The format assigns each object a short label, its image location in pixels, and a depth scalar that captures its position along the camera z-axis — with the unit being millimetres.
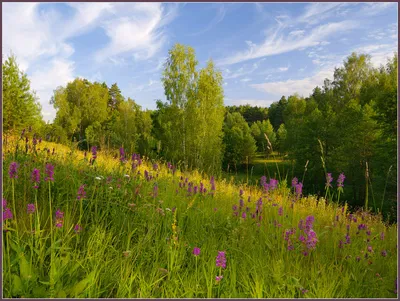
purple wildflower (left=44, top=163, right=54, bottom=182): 2105
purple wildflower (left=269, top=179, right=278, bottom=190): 3160
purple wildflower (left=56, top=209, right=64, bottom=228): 1901
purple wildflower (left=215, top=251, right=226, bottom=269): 1735
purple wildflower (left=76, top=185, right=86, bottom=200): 2262
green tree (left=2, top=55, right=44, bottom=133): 12859
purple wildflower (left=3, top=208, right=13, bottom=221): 1796
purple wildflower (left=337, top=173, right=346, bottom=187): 2780
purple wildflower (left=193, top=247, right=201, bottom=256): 1805
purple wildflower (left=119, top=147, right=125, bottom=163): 3604
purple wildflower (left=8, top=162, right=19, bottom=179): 2008
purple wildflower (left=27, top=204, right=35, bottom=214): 1855
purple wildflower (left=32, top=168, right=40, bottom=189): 2147
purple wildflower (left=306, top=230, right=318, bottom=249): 2235
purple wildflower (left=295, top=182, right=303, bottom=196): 3137
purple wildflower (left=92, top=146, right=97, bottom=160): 3111
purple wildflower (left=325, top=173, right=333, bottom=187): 2815
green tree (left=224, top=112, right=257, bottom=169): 38816
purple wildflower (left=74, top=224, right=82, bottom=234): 2102
